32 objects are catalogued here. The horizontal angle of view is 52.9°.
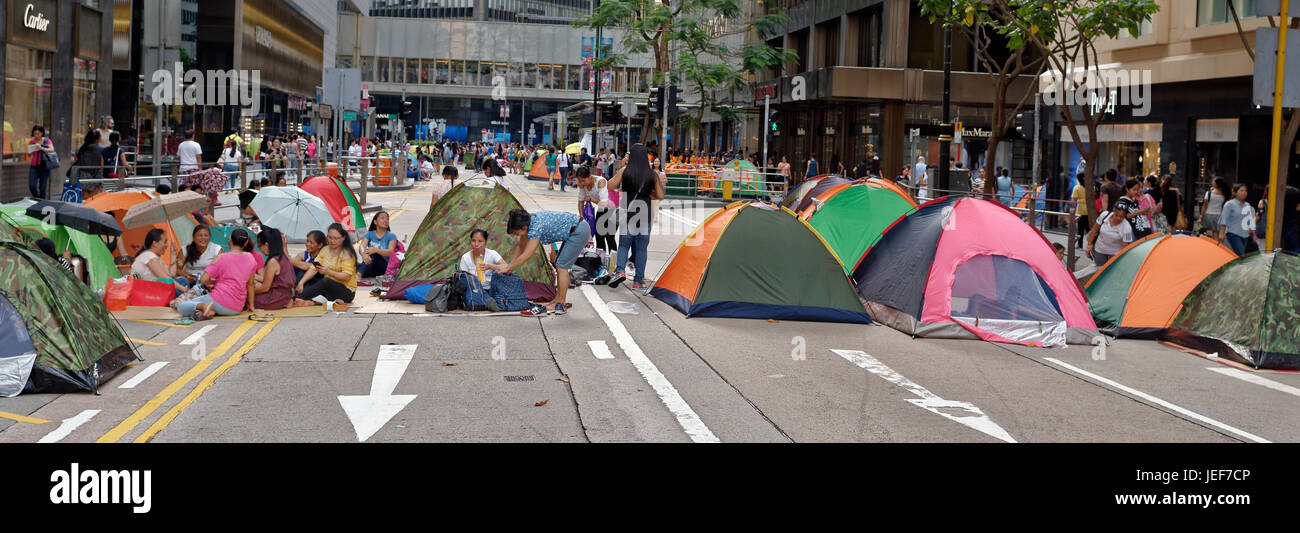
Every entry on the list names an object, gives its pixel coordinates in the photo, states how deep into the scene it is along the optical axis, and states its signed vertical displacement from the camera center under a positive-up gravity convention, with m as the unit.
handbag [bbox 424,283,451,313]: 14.41 -1.38
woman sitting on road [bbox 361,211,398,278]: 17.27 -1.01
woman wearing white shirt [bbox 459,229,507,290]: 14.54 -0.98
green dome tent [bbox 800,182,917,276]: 17.69 -0.39
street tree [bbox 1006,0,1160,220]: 21.58 +2.98
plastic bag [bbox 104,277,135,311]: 13.65 -1.38
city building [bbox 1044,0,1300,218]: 26.61 +2.03
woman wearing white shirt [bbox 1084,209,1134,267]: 16.98 -0.50
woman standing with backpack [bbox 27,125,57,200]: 26.45 +0.00
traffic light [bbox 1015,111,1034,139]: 27.39 +1.45
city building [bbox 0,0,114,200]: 29.77 +2.21
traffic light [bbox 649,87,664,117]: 41.17 +2.65
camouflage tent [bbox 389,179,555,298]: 15.48 -0.76
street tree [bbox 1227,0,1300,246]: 16.33 +0.62
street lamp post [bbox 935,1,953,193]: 31.69 +1.28
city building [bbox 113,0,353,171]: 43.50 +4.10
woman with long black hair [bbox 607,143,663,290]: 17.05 -0.23
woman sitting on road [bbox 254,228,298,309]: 13.98 -1.18
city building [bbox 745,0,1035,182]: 48.25 +3.79
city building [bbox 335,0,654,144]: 106.00 +9.45
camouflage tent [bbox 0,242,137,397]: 9.24 -1.25
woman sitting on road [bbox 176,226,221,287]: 14.96 -1.07
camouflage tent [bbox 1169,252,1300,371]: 12.49 -1.11
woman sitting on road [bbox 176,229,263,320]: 13.58 -1.17
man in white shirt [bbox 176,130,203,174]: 30.23 +0.30
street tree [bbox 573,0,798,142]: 49.91 +5.61
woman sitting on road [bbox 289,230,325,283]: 14.81 -0.92
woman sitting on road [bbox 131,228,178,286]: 13.99 -1.09
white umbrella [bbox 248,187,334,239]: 19.16 -0.63
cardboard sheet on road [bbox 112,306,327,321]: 13.45 -1.55
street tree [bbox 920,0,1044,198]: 23.80 +3.23
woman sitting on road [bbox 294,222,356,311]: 14.65 -1.21
